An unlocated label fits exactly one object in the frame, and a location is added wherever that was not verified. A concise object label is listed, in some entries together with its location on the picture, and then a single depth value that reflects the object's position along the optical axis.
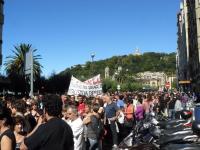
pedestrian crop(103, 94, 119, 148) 8.65
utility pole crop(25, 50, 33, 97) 8.59
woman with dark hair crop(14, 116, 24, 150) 4.02
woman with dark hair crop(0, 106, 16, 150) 2.82
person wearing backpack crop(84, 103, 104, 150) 6.40
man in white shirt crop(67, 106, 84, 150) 5.14
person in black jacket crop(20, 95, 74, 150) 2.81
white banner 14.53
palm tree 43.17
